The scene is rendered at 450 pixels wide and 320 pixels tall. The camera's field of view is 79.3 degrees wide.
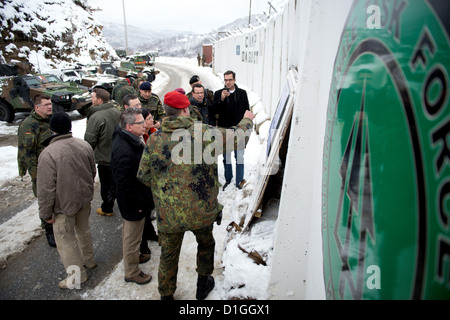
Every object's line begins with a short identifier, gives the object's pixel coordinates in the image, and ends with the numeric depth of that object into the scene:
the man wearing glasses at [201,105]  4.47
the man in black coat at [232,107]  4.52
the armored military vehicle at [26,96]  9.89
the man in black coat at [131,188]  2.67
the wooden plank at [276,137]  2.60
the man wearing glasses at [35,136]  3.48
